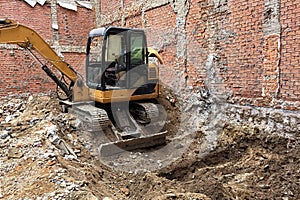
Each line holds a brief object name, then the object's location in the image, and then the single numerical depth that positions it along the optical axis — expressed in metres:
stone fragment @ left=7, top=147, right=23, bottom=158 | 4.58
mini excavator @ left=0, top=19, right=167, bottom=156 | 5.47
